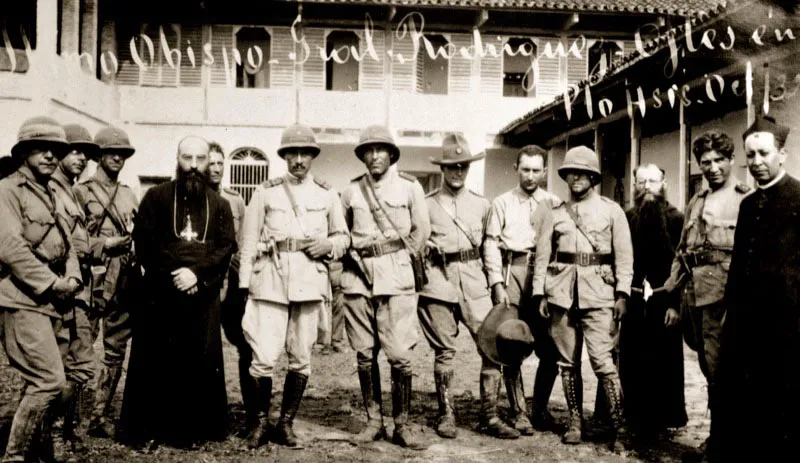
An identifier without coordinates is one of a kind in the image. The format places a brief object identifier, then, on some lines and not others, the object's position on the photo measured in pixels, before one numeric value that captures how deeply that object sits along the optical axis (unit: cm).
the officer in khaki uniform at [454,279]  615
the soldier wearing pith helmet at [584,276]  572
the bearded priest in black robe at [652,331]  605
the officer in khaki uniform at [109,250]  586
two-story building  2006
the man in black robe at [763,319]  424
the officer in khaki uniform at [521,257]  624
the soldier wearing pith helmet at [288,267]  568
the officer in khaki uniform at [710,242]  514
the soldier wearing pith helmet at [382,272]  584
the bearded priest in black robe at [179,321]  566
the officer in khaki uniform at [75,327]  525
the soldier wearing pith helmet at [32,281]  458
